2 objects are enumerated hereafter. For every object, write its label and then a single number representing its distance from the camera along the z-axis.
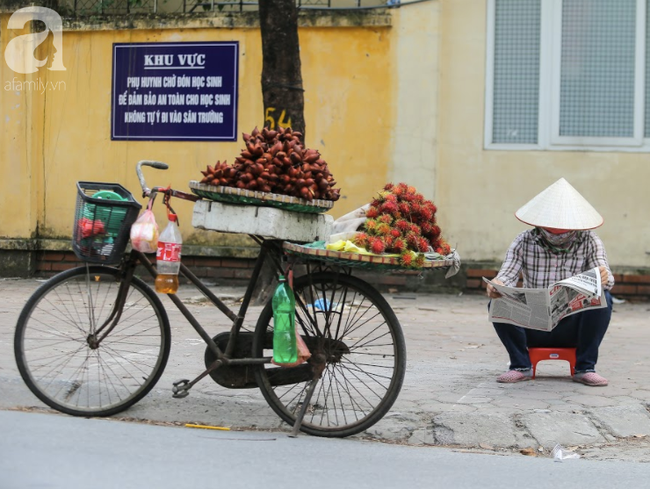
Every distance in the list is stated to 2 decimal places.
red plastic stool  5.92
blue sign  10.55
